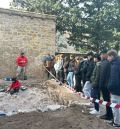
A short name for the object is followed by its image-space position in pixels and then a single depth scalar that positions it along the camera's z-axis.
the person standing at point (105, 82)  3.49
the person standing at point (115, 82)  3.23
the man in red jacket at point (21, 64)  7.61
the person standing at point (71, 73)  6.13
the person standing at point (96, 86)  3.66
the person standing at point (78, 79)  5.02
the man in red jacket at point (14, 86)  6.48
